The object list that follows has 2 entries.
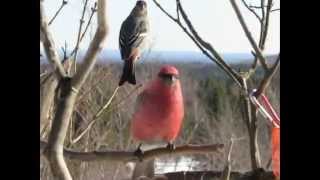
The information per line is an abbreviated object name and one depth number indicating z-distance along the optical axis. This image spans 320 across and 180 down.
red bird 2.69
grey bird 2.68
